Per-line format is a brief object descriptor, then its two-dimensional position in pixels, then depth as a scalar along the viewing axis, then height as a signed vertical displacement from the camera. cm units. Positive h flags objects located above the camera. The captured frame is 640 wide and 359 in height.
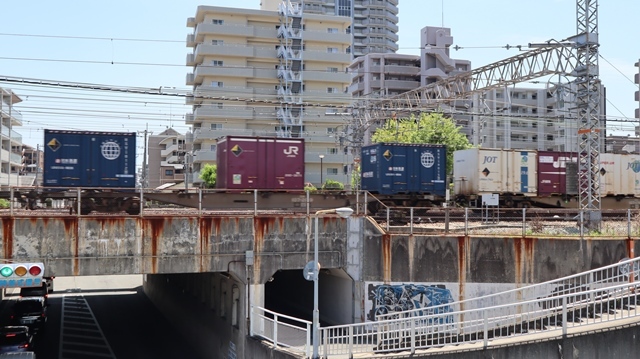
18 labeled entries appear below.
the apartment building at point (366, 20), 13800 +3990
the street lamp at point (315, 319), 1806 -417
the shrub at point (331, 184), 6912 +28
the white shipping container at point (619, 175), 4062 +93
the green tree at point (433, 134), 5622 +521
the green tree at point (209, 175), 6672 +124
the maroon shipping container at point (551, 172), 3859 +100
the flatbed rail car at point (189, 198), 2541 -60
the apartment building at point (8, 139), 7900 +643
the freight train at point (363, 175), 2728 +63
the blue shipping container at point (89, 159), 2725 +125
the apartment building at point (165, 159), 10138 +497
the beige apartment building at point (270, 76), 7619 +1496
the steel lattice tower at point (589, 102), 2711 +405
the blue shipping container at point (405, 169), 3259 +102
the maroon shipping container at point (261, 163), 2988 +119
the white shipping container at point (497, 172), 3706 +98
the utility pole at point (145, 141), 4200 +320
